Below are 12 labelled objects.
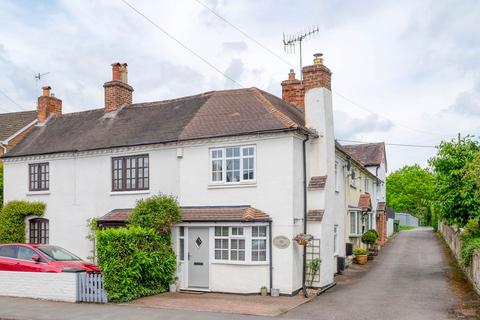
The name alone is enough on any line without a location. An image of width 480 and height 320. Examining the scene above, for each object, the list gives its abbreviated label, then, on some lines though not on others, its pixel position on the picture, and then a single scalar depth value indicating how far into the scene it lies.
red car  16.35
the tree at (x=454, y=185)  19.47
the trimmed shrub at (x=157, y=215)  17.70
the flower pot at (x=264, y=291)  16.70
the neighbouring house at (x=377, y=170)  37.16
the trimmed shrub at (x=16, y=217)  22.41
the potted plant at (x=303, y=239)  16.39
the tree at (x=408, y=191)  80.62
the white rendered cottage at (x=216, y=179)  17.06
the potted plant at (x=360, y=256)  26.19
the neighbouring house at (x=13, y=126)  28.72
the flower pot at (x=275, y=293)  16.59
